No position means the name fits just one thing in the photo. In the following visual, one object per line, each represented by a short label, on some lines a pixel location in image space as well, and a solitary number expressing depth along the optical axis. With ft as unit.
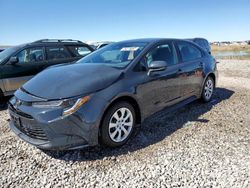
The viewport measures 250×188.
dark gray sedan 9.18
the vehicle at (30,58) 18.67
